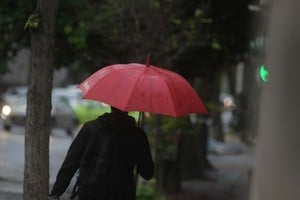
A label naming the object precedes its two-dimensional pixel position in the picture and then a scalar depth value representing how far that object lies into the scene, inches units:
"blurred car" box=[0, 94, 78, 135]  1918.8
